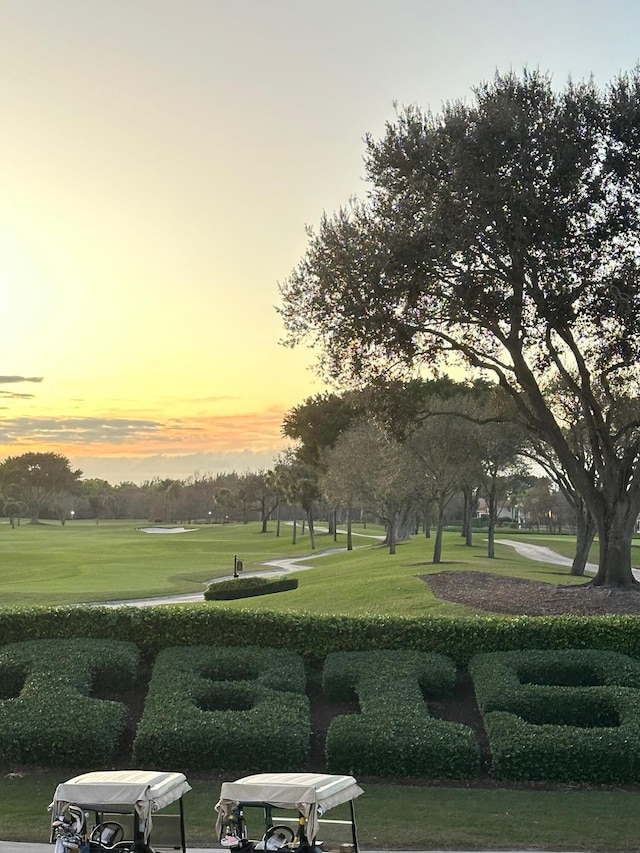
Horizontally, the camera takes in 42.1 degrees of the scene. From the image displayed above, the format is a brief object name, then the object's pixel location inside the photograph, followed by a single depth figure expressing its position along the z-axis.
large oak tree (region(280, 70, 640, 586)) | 23.81
